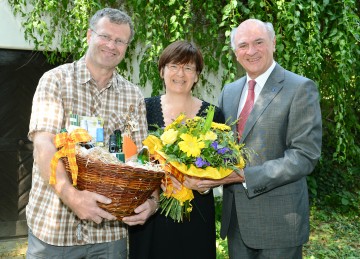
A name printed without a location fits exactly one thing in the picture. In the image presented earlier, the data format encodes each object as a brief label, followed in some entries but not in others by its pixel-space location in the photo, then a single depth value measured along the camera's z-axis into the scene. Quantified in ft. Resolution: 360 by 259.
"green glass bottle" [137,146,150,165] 6.08
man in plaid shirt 6.10
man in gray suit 7.47
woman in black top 8.23
